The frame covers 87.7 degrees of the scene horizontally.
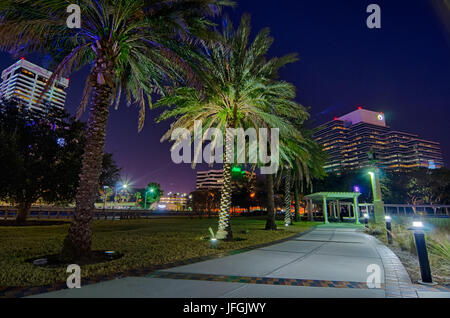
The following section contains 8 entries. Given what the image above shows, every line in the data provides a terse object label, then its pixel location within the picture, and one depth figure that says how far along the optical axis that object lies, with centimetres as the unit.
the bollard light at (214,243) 886
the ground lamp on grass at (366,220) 1736
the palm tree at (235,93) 1087
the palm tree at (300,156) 1420
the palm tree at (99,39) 651
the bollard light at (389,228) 1005
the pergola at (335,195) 2634
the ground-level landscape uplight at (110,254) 659
